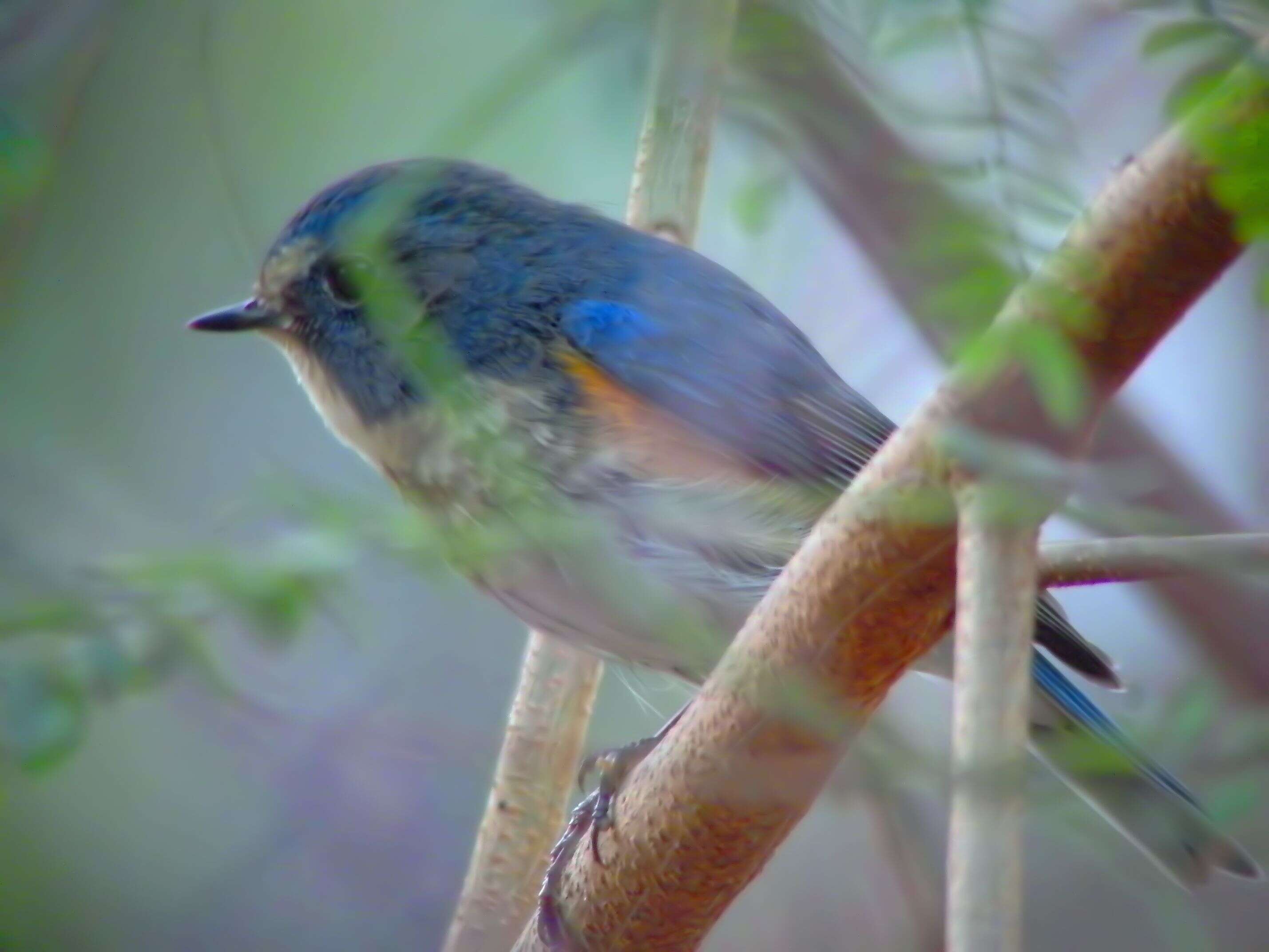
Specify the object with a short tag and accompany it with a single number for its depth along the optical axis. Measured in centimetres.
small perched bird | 277
